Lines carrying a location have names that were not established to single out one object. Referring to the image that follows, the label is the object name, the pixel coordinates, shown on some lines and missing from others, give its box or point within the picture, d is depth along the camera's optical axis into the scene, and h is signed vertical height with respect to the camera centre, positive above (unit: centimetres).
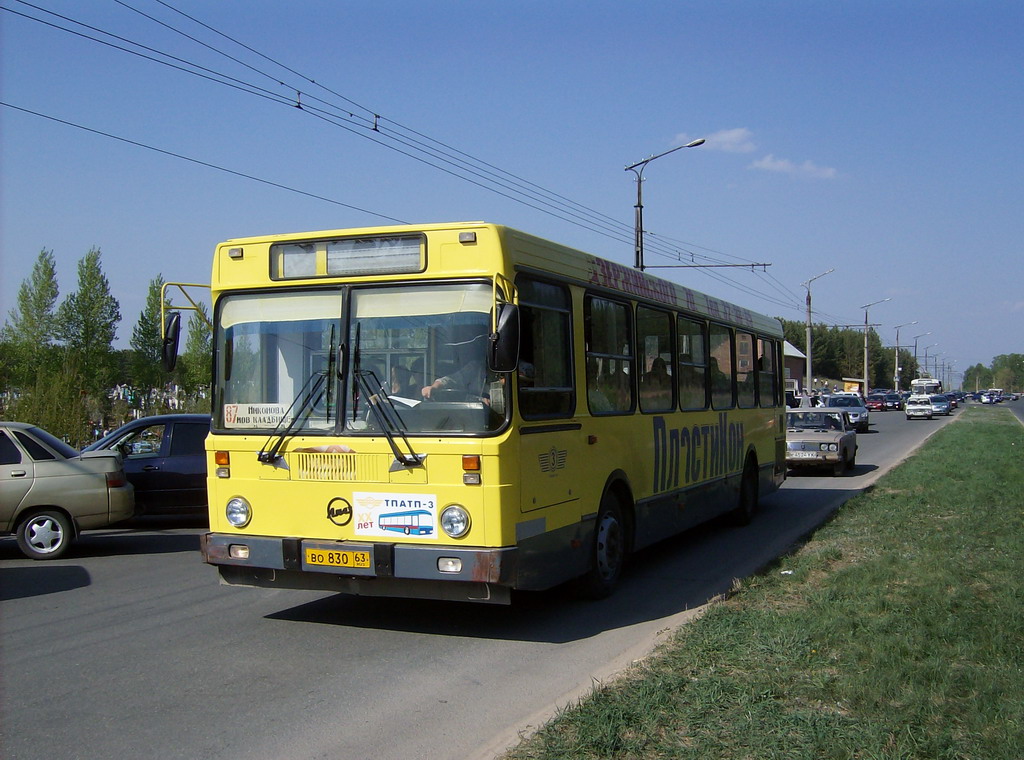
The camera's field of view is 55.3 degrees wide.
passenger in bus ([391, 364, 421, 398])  699 +17
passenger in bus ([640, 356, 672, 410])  973 +16
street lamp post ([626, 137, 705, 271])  2427 +465
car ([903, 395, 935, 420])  6297 -61
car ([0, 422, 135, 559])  1116 -91
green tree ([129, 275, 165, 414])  7844 +539
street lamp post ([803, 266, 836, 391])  4706 +273
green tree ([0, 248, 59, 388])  7231 +765
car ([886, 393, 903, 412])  8312 -25
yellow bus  683 -6
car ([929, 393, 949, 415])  6994 -41
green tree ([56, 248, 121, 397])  7381 +745
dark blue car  1367 -73
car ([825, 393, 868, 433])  4391 -38
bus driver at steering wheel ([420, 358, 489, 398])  686 +18
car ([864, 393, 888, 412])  8044 -21
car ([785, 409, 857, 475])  2183 -92
